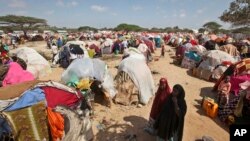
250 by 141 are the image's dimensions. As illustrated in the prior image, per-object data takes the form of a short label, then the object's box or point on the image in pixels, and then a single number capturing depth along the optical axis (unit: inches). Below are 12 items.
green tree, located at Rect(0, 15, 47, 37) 1604.3
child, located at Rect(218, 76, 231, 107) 303.5
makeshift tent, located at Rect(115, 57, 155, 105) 316.8
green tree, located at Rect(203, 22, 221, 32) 2362.2
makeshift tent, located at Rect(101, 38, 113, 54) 754.2
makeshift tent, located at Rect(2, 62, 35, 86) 275.9
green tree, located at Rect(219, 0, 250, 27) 855.1
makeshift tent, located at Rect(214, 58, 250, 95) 319.6
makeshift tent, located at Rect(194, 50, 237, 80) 456.9
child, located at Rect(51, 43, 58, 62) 610.6
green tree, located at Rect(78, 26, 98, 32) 3080.7
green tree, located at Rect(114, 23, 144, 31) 2699.3
